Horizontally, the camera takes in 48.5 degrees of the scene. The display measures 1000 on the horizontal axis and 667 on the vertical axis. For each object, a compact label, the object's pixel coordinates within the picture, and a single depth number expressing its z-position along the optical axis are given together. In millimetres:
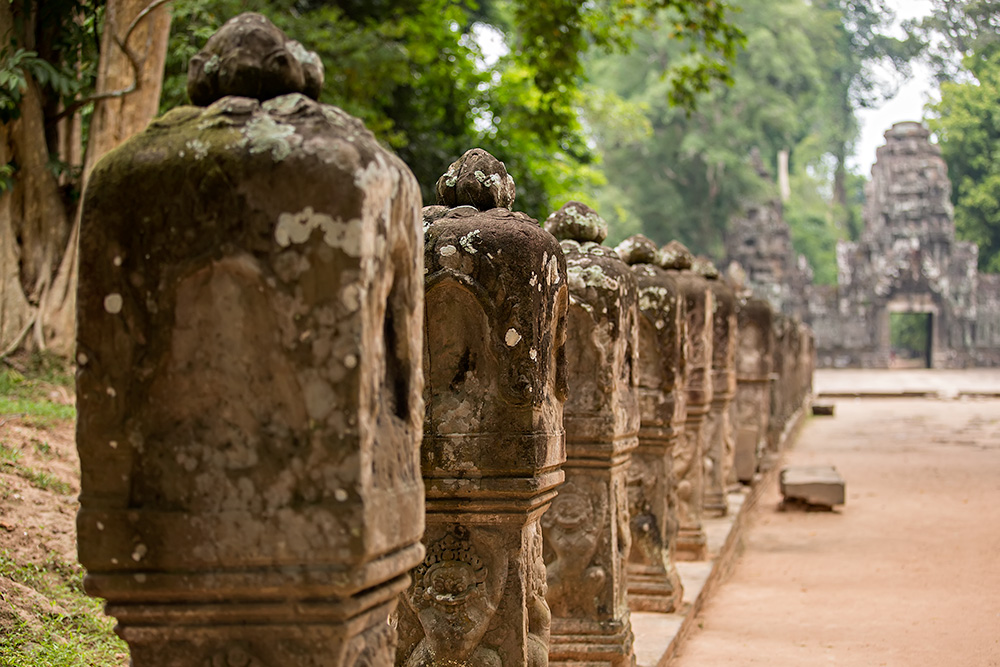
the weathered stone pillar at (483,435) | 3123
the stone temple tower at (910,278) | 41750
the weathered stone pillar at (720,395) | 8023
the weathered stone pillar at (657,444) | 5375
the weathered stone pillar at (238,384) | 1958
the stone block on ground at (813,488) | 9930
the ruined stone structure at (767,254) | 43375
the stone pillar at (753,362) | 10969
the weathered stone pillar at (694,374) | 6828
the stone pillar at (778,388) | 13180
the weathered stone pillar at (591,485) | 4094
